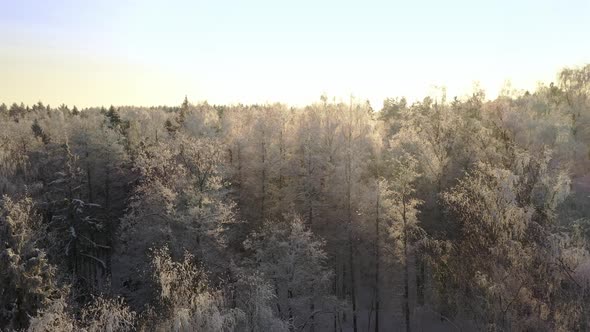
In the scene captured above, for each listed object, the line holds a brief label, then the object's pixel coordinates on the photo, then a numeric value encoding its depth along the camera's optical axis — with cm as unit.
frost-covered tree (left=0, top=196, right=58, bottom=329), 2734
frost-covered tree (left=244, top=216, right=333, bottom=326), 2886
